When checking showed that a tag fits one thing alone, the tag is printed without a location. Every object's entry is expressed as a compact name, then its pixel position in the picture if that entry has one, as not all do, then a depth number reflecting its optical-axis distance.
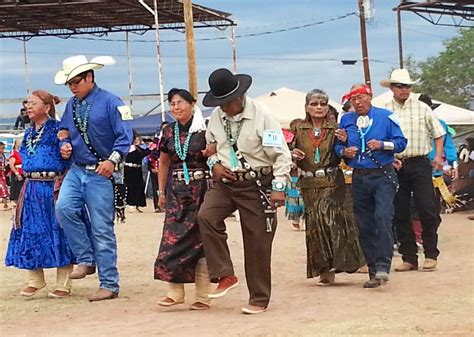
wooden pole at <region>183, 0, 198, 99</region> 21.25
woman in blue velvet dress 8.62
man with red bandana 8.66
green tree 54.84
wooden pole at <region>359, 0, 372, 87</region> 31.56
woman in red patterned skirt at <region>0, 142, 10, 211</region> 24.55
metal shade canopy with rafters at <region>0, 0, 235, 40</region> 31.77
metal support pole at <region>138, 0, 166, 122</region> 28.06
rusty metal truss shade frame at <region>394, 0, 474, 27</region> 31.19
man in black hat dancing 7.37
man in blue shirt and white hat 8.28
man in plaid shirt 9.78
